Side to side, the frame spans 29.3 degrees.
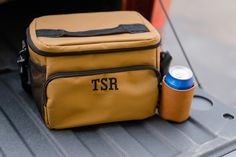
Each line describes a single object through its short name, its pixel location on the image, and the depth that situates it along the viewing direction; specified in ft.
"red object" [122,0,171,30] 4.38
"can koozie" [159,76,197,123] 3.49
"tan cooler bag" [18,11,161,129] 3.32
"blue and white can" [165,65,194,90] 3.46
